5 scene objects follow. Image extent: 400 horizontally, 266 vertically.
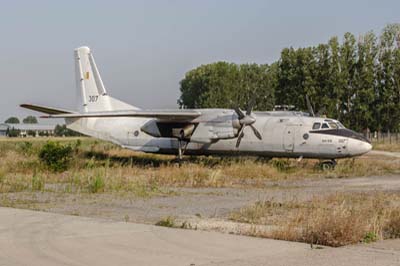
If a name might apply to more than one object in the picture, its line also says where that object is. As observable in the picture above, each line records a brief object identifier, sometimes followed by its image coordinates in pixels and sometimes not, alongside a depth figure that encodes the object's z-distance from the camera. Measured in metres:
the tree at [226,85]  71.62
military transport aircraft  28.84
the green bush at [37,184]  20.46
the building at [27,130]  160.88
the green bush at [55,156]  28.69
